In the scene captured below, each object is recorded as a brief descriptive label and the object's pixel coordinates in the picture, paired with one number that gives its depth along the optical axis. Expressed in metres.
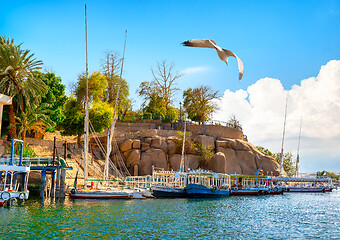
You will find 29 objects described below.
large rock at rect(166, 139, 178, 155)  69.31
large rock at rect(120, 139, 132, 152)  66.67
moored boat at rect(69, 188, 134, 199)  43.00
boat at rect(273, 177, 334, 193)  79.01
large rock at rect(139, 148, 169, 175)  65.12
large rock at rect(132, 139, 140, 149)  67.06
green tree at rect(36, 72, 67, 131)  53.41
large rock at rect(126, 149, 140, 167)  65.31
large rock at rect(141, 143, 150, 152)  67.44
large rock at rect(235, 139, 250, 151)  75.44
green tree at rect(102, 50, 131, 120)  78.82
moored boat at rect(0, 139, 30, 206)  33.75
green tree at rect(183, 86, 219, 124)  81.75
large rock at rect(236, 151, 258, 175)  74.12
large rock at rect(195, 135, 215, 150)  71.62
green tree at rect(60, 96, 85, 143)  62.26
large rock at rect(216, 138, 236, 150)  73.38
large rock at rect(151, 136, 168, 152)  68.25
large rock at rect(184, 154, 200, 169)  69.50
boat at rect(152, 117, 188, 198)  50.69
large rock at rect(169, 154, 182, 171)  67.69
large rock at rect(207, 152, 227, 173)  67.44
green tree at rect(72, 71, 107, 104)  69.44
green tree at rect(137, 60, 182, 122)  84.12
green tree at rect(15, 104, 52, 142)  48.62
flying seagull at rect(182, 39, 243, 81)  8.78
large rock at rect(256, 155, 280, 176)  76.88
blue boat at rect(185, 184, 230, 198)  51.69
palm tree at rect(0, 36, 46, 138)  45.66
